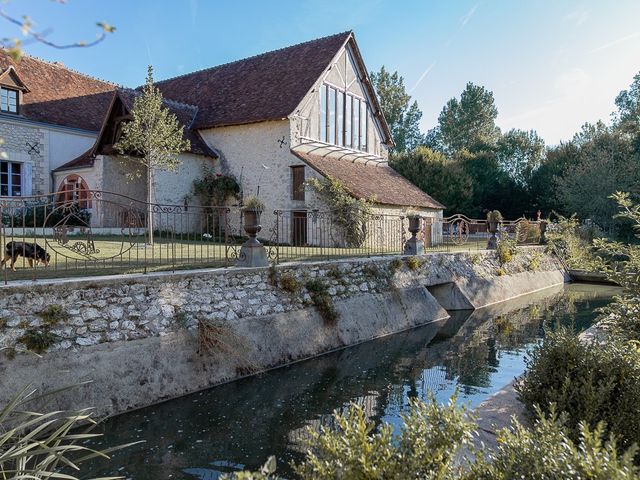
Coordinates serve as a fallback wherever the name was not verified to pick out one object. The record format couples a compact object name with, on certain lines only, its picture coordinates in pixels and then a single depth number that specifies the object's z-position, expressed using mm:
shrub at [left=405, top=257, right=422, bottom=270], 12867
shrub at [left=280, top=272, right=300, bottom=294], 9438
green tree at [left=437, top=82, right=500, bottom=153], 54969
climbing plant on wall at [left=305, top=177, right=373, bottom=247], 17625
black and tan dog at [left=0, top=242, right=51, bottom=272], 7517
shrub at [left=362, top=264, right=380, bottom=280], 11448
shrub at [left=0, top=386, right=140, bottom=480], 2941
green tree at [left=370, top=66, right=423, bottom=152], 51938
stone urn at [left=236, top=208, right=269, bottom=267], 9141
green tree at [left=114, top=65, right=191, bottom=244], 14367
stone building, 20000
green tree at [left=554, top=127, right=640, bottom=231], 28516
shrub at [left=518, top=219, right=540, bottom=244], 21306
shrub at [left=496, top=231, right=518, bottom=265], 17312
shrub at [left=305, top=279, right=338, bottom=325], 9805
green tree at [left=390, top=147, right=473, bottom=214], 34188
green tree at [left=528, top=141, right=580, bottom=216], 35969
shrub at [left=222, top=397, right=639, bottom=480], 2393
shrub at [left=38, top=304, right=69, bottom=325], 6305
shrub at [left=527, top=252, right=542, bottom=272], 18938
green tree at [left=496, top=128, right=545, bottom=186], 49844
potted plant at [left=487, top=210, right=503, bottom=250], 17422
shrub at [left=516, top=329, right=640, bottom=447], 4137
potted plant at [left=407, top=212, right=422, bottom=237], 13199
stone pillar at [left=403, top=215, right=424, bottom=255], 13219
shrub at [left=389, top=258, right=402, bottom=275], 12227
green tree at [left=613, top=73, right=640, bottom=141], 39281
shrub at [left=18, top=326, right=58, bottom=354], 5996
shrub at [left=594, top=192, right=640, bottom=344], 5859
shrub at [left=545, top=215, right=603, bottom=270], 20945
